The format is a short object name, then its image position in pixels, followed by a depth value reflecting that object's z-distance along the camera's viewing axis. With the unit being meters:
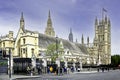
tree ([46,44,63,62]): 36.11
